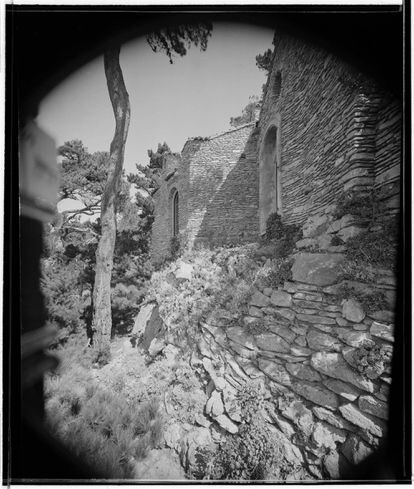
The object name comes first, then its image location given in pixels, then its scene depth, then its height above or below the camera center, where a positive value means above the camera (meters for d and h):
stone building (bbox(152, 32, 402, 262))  2.82 +1.94
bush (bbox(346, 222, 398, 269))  2.34 -0.03
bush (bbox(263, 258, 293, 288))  3.08 -0.45
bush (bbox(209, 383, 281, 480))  2.23 -2.32
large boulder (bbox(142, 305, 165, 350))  4.08 -1.72
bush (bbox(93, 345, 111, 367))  3.73 -2.07
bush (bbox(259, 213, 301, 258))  3.82 +0.22
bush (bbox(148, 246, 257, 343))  3.54 -0.94
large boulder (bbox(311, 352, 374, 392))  2.04 -1.35
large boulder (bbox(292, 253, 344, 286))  2.54 -0.31
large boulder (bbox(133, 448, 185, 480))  2.47 -2.72
